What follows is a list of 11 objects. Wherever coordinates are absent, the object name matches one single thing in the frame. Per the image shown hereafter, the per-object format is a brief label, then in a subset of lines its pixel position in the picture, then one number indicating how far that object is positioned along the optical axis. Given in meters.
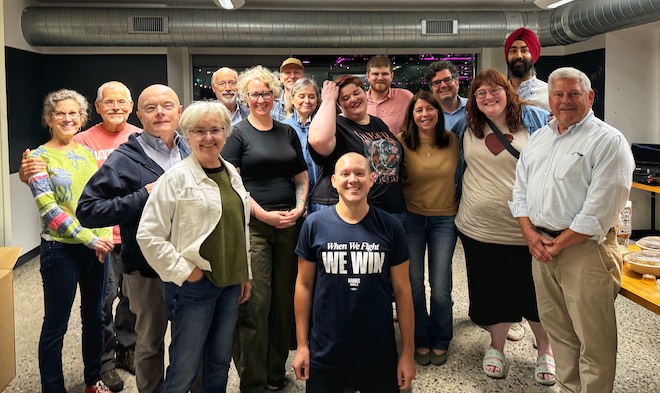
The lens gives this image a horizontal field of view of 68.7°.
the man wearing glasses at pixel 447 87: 3.05
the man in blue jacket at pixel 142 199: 1.75
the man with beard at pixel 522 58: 2.85
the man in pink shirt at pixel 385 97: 2.99
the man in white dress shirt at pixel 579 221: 1.84
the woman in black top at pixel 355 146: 2.36
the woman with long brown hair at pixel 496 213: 2.40
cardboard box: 2.22
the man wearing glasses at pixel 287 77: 3.36
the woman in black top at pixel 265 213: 2.29
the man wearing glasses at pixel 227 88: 3.27
